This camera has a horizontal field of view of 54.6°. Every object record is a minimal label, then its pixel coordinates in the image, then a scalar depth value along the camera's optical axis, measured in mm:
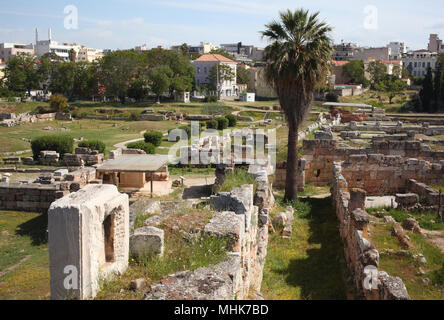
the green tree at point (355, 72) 87562
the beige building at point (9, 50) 133125
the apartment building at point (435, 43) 137612
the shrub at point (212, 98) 72188
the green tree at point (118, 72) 73562
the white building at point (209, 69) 84062
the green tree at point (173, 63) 76062
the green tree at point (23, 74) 82250
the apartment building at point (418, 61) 114438
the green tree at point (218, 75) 79938
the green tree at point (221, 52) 106375
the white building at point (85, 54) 134250
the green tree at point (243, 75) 92750
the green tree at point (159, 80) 69375
